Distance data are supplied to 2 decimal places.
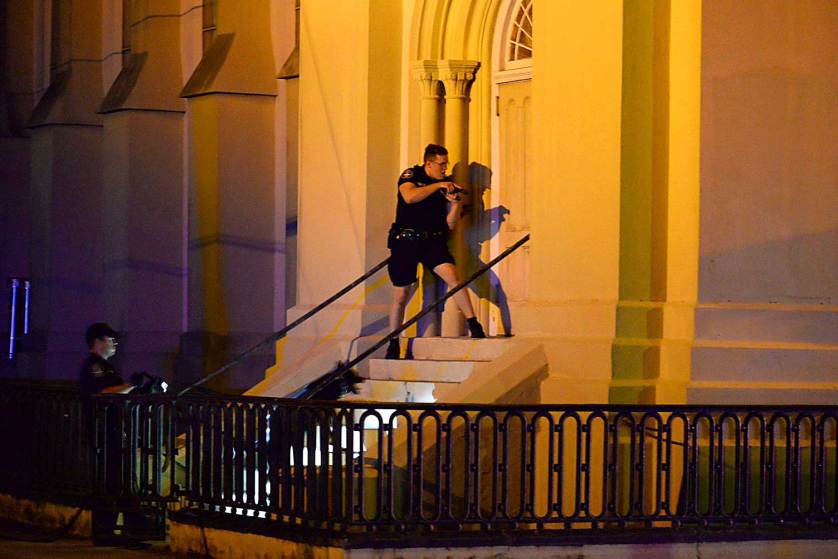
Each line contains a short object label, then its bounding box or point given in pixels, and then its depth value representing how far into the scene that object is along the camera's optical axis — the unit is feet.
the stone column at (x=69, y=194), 91.76
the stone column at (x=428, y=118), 57.57
